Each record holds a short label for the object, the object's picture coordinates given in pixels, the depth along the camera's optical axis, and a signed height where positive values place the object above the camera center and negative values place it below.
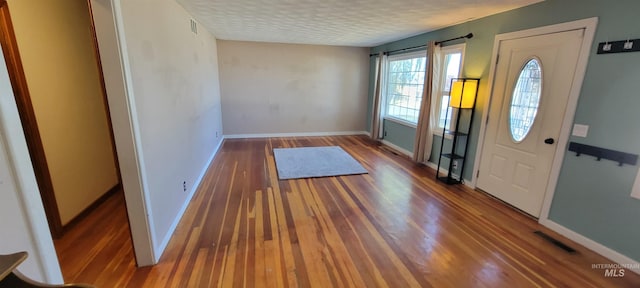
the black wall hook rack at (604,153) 2.06 -0.51
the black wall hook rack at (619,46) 1.99 +0.36
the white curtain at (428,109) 4.13 -0.34
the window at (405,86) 4.82 +0.04
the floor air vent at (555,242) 2.30 -1.38
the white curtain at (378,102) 5.82 -0.34
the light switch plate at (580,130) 2.32 -0.35
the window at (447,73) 3.83 +0.23
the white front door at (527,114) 2.51 -0.26
